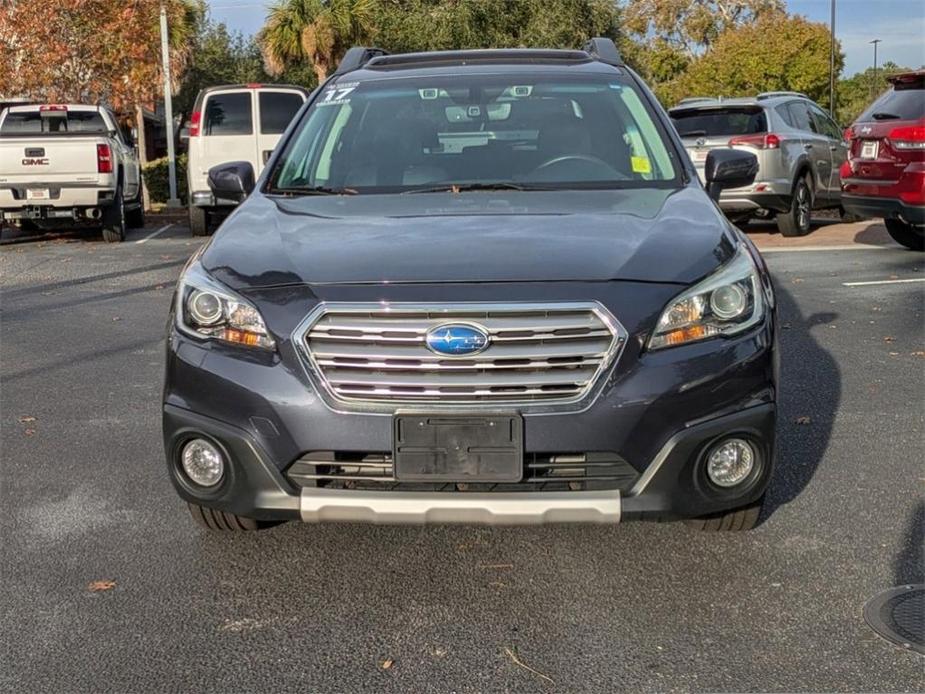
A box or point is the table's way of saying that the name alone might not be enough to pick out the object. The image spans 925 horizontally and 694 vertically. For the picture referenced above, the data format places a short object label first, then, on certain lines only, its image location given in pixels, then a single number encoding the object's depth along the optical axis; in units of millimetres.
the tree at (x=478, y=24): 33781
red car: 11581
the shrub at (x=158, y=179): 30641
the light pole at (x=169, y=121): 24812
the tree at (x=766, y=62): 49094
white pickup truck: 15828
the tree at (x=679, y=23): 59719
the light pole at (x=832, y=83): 37031
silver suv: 14898
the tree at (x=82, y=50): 23969
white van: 17625
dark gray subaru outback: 3633
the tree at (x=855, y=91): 57738
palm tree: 31672
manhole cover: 3570
